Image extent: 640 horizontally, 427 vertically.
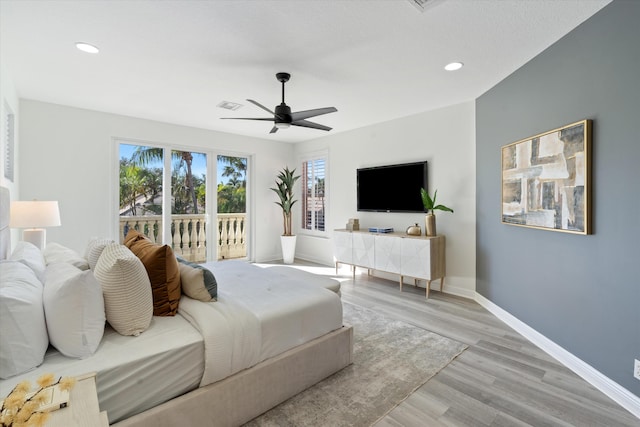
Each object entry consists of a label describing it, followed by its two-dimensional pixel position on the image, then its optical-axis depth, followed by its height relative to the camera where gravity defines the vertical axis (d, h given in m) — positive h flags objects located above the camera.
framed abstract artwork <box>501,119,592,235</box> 2.25 +0.27
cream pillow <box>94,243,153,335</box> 1.59 -0.44
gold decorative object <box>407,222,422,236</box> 4.20 -0.27
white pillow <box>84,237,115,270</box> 2.02 -0.27
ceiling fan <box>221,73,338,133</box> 3.06 +0.98
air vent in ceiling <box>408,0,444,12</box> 2.03 +1.39
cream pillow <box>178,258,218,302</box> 1.97 -0.48
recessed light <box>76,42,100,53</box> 2.54 +1.38
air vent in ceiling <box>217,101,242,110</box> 4.01 +1.41
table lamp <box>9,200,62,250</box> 2.90 -0.06
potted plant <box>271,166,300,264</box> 6.14 +0.06
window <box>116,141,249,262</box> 4.80 +0.20
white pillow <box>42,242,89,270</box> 1.98 -0.32
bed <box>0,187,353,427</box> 1.38 -0.78
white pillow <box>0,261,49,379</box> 1.22 -0.49
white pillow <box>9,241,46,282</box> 1.77 -0.29
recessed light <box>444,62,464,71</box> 2.91 +1.40
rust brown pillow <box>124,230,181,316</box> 1.86 -0.42
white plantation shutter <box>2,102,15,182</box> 3.18 +0.76
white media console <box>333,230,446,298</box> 3.96 -0.59
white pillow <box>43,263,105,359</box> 1.38 -0.48
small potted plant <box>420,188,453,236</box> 4.06 -0.04
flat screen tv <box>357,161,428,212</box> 4.50 +0.38
